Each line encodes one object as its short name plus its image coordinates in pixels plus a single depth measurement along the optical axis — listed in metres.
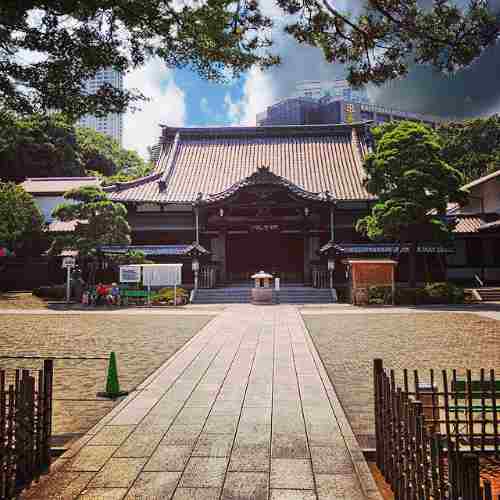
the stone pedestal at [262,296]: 19.36
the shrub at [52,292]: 21.48
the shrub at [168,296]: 19.70
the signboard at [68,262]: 19.28
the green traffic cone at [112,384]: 5.71
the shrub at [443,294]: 19.02
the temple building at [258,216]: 23.14
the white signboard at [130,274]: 19.61
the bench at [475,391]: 3.94
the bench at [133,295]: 19.61
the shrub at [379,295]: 18.70
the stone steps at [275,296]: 20.45
